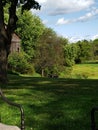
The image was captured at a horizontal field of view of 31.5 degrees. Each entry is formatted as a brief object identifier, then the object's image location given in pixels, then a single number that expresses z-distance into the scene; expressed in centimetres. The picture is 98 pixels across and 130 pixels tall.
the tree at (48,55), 3213
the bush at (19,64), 2805
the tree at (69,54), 3725
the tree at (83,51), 5094
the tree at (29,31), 3447
